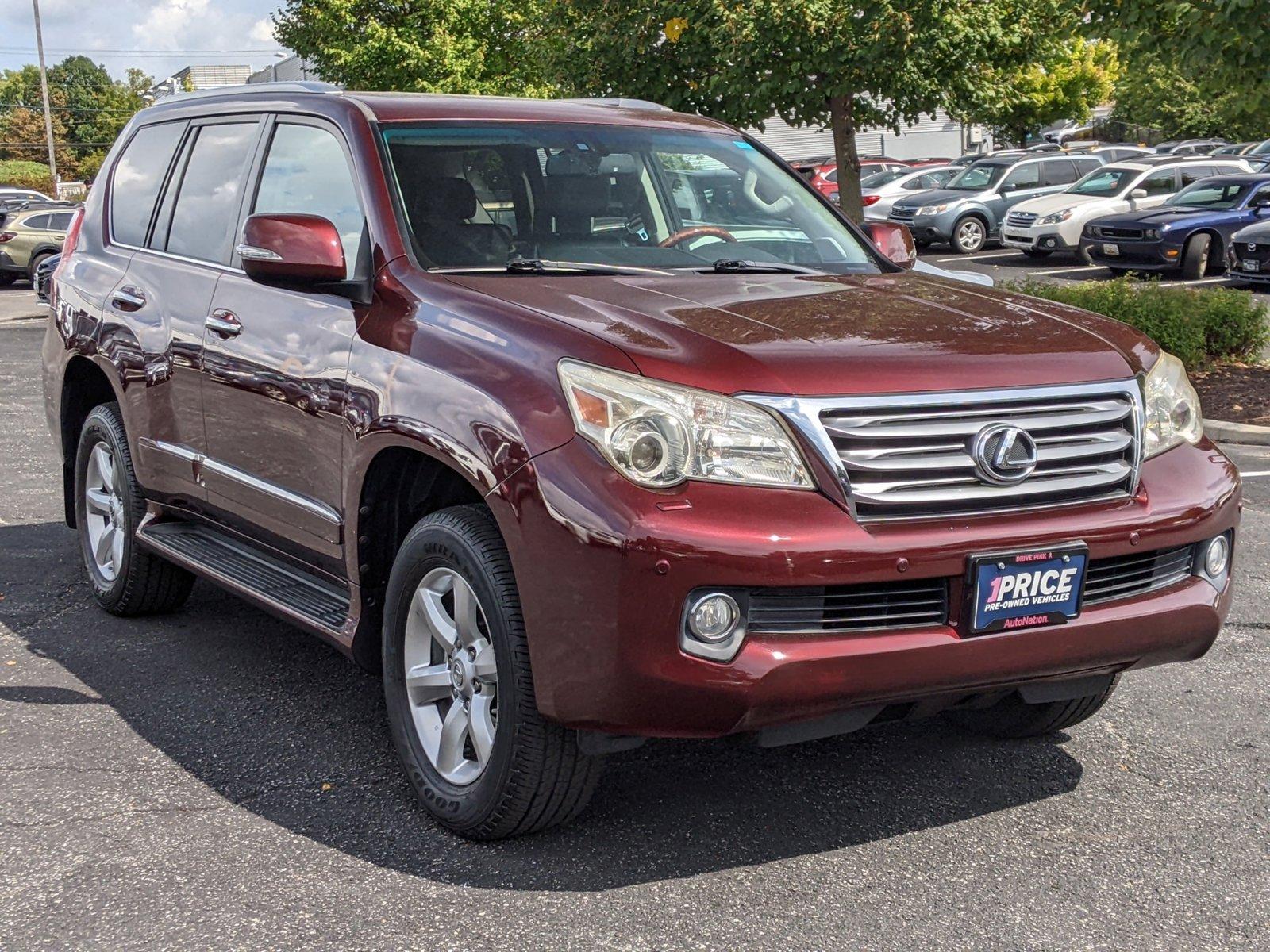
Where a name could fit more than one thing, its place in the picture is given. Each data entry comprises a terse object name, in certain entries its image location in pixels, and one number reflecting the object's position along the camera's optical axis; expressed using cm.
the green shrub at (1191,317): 1234
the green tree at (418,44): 4188
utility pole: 6028
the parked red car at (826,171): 3169
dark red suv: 336
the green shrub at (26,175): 7426
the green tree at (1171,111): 6091
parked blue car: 2183
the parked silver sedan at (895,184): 3148
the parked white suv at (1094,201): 2505
